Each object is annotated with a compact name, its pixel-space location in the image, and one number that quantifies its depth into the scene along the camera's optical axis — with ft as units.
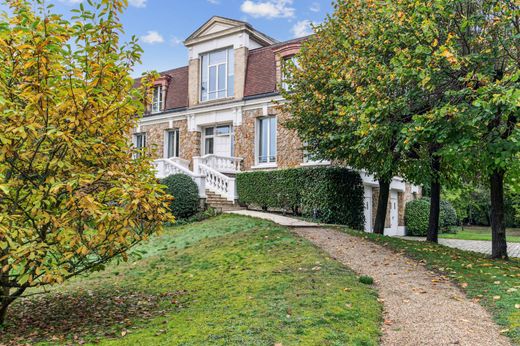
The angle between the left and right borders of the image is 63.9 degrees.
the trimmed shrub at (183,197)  57.06
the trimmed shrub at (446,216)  88.74
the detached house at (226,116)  65.36
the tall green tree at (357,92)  29.84
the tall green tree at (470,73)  24.86
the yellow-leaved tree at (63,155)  15.69
